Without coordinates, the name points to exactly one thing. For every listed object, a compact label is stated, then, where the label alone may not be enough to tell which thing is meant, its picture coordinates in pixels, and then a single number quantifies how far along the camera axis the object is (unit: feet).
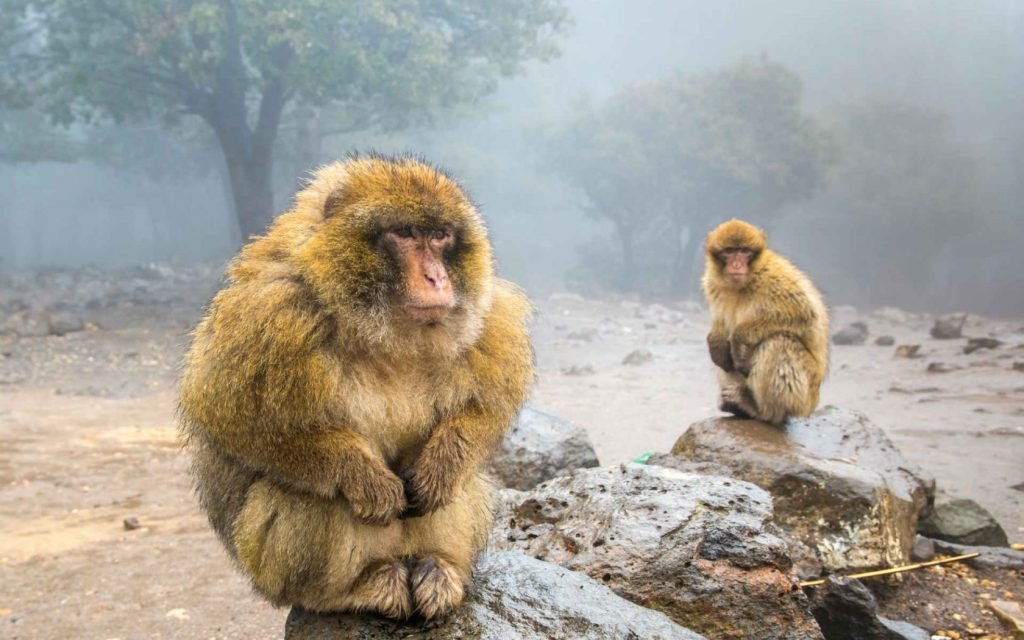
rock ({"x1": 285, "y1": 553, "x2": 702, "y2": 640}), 7.03
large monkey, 6.65
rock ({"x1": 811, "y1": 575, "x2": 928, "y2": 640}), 10.00
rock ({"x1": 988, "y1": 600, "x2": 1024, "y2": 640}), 10.05
